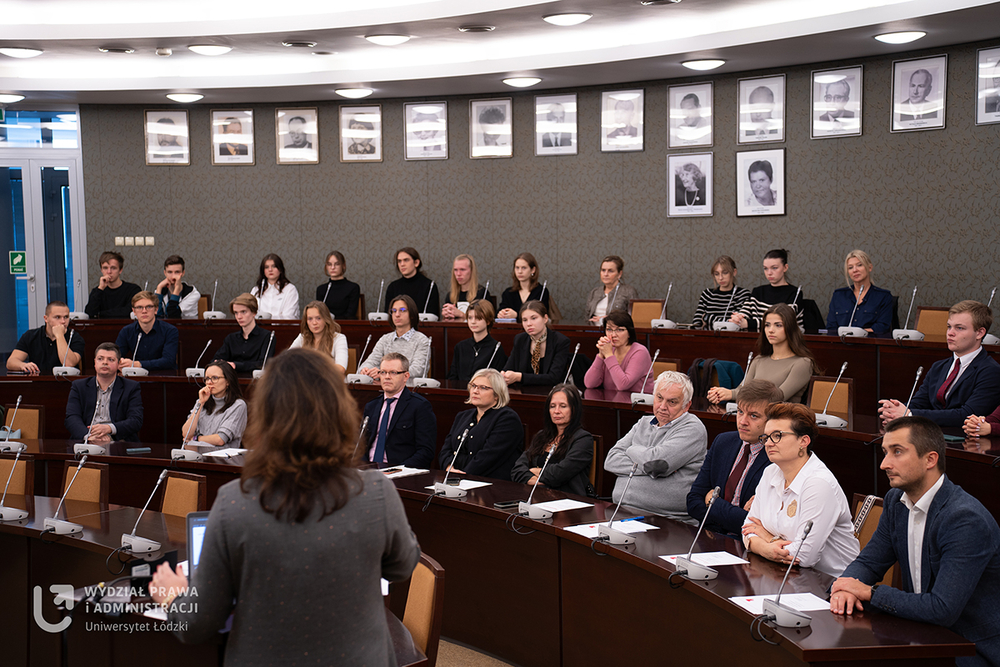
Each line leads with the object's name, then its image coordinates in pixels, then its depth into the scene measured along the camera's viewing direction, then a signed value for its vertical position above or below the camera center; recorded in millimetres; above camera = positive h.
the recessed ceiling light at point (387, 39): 6704 +1625
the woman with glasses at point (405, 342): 6453 -613
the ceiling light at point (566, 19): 6301 +1663
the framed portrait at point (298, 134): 9305 +1274
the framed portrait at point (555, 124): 8586 +1263
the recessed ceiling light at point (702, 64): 7008 +1487
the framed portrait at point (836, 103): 7316 +1246
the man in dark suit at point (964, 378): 4477 -627
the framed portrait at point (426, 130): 9031 +1273
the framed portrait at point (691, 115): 7996 +1254
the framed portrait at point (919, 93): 6902 +1253
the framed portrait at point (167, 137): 9414 +1265
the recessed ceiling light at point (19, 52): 7002 +1623
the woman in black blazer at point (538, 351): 6020 -647
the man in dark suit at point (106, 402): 5590 -903
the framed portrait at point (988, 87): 6605 +1234
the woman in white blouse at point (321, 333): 6508 -552
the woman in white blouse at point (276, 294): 8148 -328
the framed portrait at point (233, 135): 9391 +1276
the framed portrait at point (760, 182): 7777 +633
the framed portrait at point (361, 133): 9188 +1266
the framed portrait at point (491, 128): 8828 +1260
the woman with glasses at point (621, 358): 5706 -656
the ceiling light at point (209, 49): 7160 +1663
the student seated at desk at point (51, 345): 6820 -657
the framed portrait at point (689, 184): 8117 +644
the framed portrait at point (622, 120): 8305 +1260
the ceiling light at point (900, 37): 6137 +1484
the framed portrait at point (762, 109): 7672 +1251
